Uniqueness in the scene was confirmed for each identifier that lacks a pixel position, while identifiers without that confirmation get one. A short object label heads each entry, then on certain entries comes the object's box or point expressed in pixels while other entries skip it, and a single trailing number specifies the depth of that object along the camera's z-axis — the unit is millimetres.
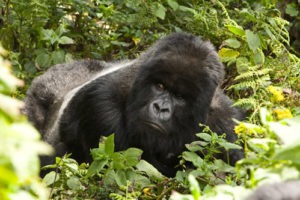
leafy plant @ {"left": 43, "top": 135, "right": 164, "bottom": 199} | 6113
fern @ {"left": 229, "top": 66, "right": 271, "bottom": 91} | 7965
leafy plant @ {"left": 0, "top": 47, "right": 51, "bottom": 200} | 2377
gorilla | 8008
